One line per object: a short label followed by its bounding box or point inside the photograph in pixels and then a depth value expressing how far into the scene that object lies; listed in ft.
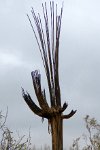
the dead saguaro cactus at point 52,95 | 17.66
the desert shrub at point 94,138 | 89.58
